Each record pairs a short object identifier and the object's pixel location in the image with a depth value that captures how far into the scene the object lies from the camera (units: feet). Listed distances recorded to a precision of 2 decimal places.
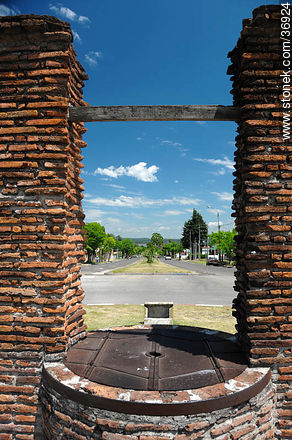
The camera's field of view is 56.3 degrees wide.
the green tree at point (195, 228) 250.98
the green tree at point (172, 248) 380.58
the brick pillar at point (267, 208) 9.20
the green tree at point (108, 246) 261.24
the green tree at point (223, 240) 133.90
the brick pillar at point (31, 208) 9.49
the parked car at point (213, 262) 139.25
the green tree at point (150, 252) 139.44
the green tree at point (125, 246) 379.31
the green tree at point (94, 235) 171.22
